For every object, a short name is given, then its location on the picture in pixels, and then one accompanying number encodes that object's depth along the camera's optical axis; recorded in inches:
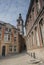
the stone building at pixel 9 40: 441.5
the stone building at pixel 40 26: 148.2
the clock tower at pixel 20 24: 783.3
